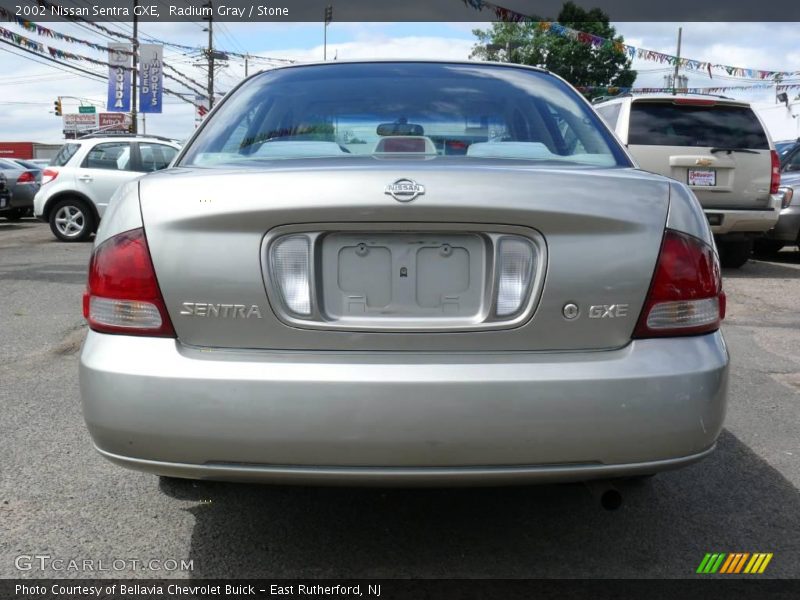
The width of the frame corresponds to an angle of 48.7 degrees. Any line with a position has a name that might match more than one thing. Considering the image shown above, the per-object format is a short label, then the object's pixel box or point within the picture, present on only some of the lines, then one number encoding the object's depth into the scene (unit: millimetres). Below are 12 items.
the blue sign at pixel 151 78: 39000
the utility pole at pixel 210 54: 49612
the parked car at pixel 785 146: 12255
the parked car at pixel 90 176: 13633
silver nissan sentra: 2156
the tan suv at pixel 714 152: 9383
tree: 55906
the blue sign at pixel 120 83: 38031
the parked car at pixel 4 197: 17141
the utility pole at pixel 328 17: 56516
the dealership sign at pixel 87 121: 79438
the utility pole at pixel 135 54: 38094
